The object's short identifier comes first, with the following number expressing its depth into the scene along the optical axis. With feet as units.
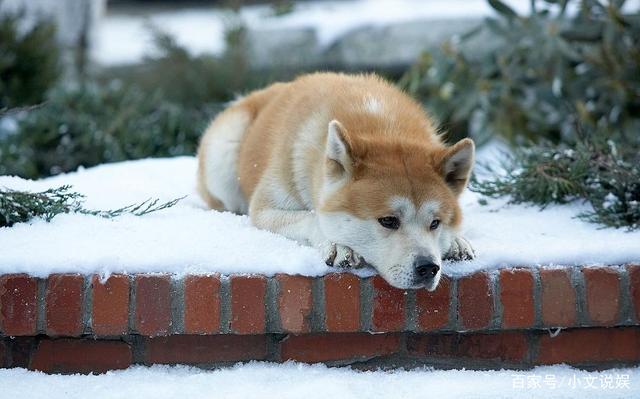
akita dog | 17.63
